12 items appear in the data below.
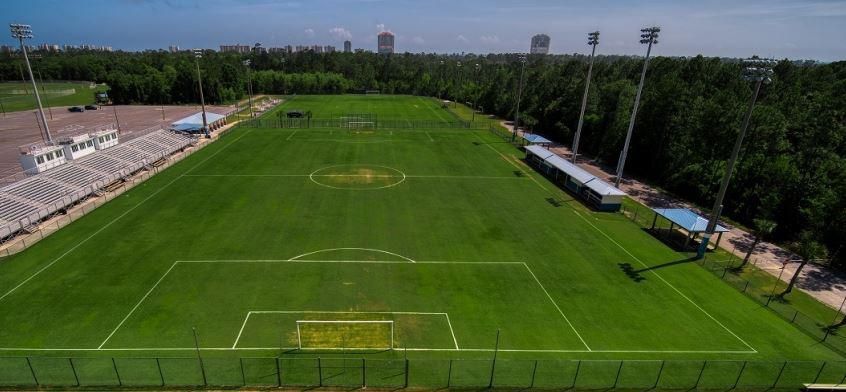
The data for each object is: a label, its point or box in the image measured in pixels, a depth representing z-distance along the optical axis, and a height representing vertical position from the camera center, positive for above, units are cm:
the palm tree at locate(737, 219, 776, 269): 3456 -1153
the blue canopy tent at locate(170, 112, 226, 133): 7969 -1334
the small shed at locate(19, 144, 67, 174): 4719 -1283
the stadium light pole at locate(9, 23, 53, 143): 4850 +143
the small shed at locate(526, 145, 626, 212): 4734 -1298
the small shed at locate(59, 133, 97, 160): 5288 -1246
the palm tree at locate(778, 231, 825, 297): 3122 -1201
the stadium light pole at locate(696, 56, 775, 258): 3159 +56
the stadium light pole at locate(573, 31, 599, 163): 5929 +500
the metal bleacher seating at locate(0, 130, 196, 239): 3856 -1469
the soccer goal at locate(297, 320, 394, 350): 2470 -1612
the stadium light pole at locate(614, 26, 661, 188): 4776 +475
